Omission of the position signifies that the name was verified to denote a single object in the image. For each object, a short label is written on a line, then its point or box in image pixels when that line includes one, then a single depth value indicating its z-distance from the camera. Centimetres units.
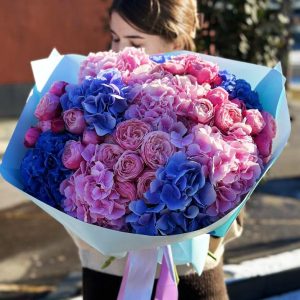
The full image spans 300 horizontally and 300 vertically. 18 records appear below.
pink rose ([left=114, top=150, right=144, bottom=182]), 142
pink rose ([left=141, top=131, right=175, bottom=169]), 141
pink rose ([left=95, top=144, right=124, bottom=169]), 145
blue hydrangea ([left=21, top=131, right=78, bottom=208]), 154
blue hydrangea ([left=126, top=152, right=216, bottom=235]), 137
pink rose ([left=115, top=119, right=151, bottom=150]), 144
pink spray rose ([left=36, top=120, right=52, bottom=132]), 161
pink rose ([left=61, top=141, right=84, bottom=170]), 149
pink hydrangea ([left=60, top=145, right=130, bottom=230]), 143
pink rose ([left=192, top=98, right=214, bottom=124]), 147
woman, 190
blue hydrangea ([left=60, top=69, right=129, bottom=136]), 149
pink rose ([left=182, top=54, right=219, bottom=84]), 161
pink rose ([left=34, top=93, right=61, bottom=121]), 161
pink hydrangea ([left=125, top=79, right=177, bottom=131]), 146
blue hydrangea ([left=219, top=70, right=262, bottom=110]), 158
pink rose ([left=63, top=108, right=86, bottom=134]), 152
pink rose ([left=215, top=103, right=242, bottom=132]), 148
